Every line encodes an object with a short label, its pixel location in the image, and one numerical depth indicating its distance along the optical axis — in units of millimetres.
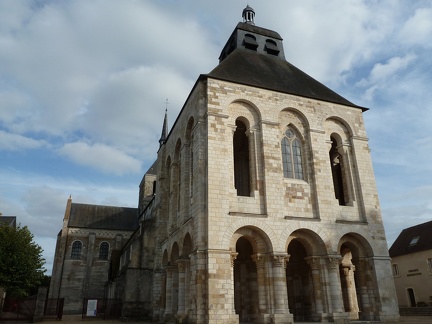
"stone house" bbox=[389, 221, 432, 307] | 27016
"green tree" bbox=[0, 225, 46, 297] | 22156
